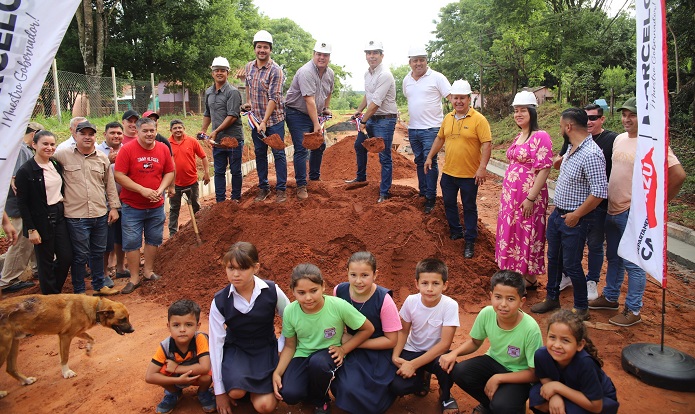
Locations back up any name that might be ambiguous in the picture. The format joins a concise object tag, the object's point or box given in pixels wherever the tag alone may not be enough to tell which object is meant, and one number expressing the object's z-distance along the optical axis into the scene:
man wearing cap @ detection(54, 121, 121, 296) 4.90
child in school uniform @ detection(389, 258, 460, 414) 3.06
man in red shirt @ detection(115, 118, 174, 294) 5.15
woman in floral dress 4.41
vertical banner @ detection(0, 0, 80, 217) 2.52
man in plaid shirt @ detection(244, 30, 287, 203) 5.67
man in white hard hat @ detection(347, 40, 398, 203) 5.95
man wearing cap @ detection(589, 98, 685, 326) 4.20
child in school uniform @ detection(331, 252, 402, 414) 2.98
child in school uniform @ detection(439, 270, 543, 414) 2.83
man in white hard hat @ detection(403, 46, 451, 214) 5.79
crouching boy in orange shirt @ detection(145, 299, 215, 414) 3.12
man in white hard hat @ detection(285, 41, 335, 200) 5.74
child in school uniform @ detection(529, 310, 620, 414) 2.58
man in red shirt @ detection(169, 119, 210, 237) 6.86
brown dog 3.41
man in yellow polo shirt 4.96
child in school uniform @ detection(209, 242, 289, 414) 3.08
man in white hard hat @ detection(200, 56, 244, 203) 6.29
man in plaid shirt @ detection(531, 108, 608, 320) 3.91
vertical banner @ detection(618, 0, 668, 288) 3.05
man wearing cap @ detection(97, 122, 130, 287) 5.68
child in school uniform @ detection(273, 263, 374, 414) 3.04
